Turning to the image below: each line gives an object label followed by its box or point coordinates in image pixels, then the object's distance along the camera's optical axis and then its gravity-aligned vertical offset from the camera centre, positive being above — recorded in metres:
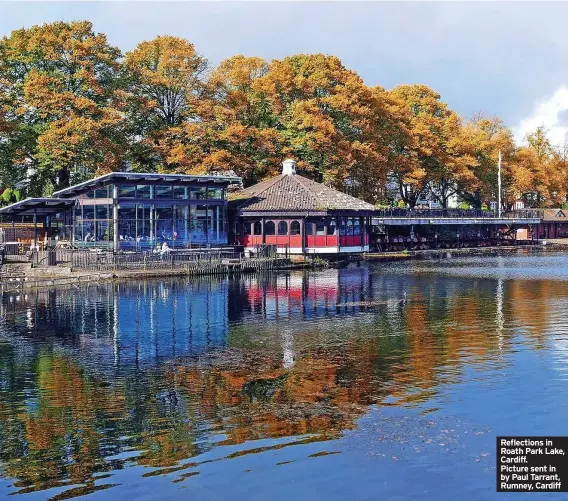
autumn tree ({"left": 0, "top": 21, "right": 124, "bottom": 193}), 64.12 +11.73
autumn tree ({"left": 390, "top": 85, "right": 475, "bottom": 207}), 95.62 +11.47
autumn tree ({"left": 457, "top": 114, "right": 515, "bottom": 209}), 105.12 +11.60
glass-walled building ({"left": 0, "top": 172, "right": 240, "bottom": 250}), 60.00 +2.69
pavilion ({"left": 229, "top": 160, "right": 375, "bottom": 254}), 69.69 +2.37
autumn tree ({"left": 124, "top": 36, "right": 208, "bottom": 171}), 71.88 +12.90
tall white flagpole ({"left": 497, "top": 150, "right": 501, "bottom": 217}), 107.30 +7.64
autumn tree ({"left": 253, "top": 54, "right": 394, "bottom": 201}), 78.69 +12.51
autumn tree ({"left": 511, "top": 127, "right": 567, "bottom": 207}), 118.00 +10.26
